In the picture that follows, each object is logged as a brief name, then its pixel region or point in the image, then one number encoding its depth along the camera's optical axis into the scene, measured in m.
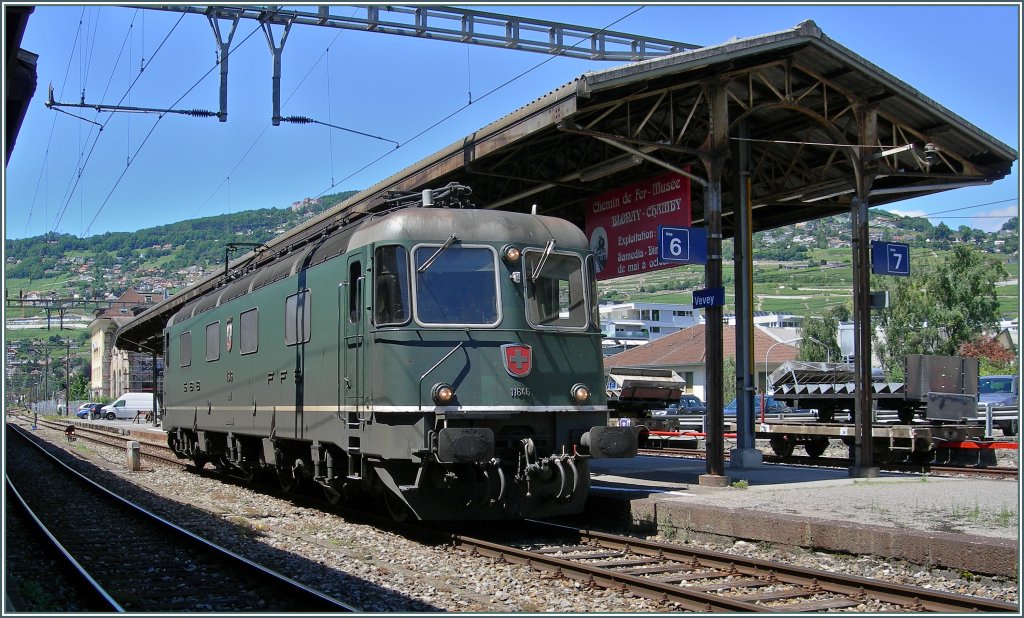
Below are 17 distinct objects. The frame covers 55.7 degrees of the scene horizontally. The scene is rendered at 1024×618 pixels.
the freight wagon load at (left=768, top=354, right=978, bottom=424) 18.41
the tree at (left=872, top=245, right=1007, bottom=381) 54.69
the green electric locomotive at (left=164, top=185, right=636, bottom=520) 10.25
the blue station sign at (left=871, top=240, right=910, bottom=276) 14.97
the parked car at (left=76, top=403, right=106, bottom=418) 77.63
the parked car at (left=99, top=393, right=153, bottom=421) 72.25
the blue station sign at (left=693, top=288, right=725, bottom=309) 13.60
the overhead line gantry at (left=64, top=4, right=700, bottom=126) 15.76
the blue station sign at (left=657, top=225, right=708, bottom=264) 14.02
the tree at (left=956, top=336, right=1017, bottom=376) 55.78
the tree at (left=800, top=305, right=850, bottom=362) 66.81
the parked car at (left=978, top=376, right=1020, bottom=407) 30.73
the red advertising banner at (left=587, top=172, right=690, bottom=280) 15.79
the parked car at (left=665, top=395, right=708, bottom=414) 33.13
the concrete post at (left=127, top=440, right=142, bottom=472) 22.47
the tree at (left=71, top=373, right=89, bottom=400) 121.39
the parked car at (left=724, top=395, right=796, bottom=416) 40.03
